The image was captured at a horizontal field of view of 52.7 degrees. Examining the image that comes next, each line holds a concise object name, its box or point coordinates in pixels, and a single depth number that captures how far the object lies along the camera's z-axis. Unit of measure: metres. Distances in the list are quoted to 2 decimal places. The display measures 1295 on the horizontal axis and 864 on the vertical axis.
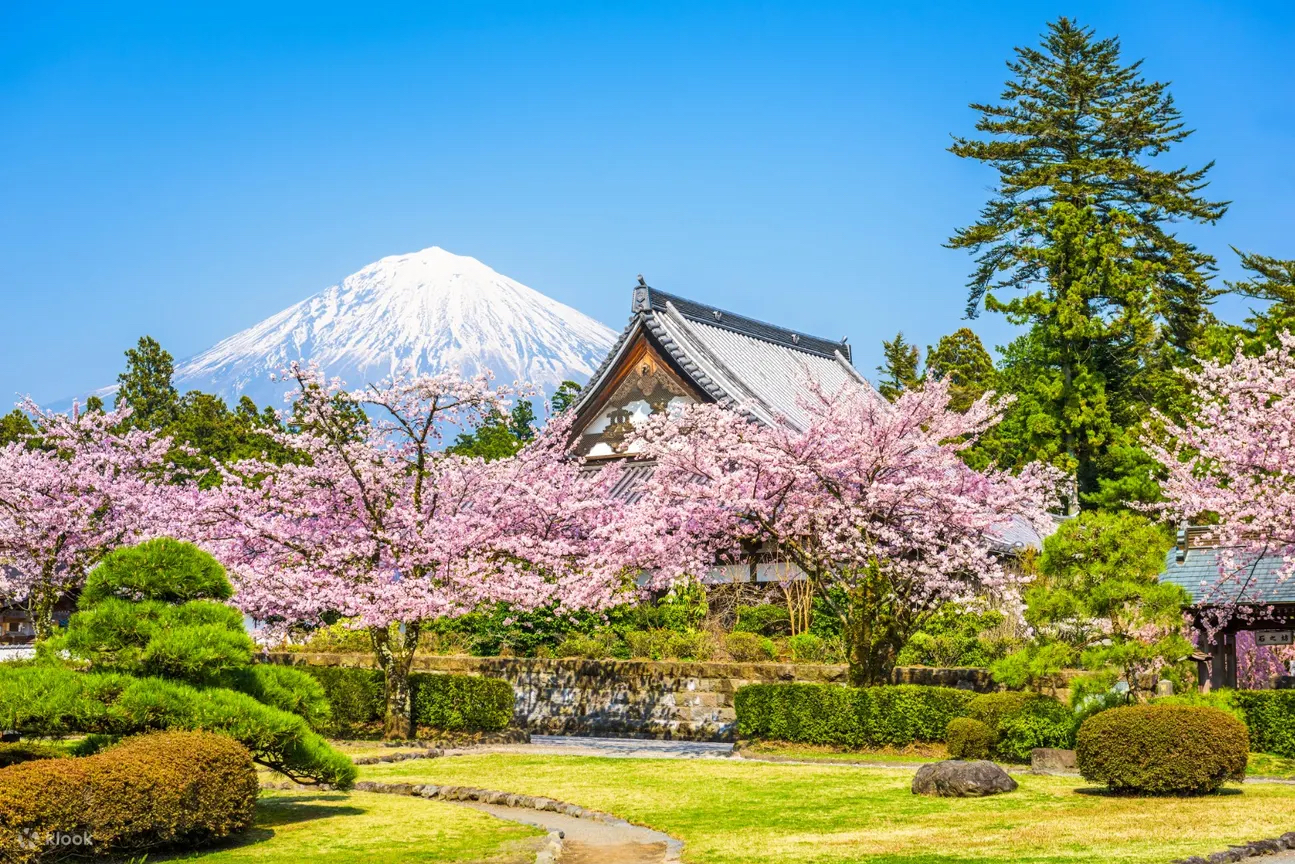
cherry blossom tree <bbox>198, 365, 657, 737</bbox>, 24.70
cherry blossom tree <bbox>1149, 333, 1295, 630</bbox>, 21.41
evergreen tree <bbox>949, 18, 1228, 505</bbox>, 42.16
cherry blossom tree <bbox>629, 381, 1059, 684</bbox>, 23.44
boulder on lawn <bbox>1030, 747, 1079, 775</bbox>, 19.64
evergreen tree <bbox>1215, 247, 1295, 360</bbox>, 34.22
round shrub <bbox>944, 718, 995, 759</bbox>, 21.12
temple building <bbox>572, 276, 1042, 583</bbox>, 38.50
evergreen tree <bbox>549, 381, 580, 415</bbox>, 60.03
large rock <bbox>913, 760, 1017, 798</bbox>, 17.03
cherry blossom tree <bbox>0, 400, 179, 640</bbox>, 32.50
